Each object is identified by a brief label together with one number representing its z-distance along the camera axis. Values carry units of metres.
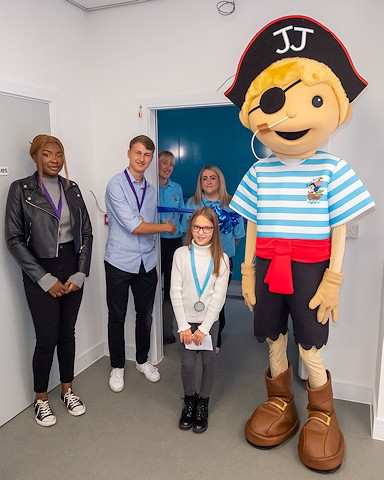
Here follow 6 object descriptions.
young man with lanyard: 2.64
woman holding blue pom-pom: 3.12
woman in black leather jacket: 2.34
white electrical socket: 2.51
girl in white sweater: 2.29
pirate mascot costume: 1.93
